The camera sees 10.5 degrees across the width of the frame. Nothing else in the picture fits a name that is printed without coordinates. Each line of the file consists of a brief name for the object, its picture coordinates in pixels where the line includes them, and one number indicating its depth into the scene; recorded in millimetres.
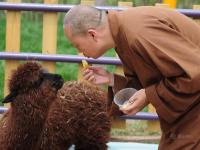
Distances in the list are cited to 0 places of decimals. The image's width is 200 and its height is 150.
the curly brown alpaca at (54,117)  6554
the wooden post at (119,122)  10355
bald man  5148
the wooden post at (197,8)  10229
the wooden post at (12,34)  10340
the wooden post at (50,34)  10251
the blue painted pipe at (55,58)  10060
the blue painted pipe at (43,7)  9957
